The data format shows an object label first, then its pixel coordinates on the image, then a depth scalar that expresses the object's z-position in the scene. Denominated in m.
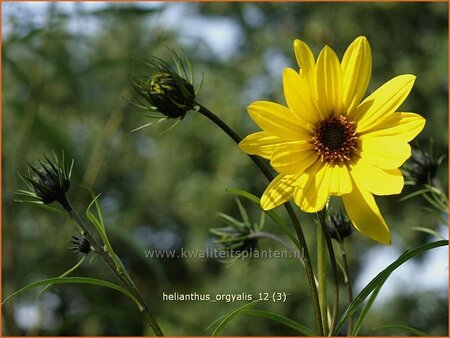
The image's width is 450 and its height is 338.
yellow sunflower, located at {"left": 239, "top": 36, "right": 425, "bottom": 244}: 0.38
